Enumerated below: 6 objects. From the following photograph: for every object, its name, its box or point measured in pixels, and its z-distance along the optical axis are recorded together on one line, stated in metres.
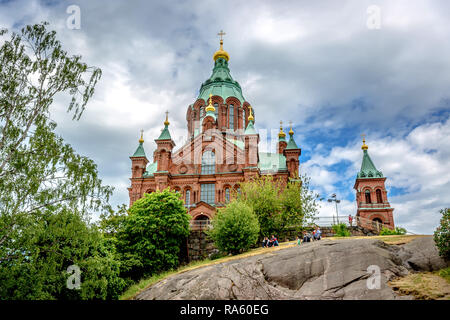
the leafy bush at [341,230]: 29.93
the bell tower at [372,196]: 45.88
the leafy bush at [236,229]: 26.34
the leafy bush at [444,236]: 17.19
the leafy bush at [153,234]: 27.91
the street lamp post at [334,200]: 43.50
